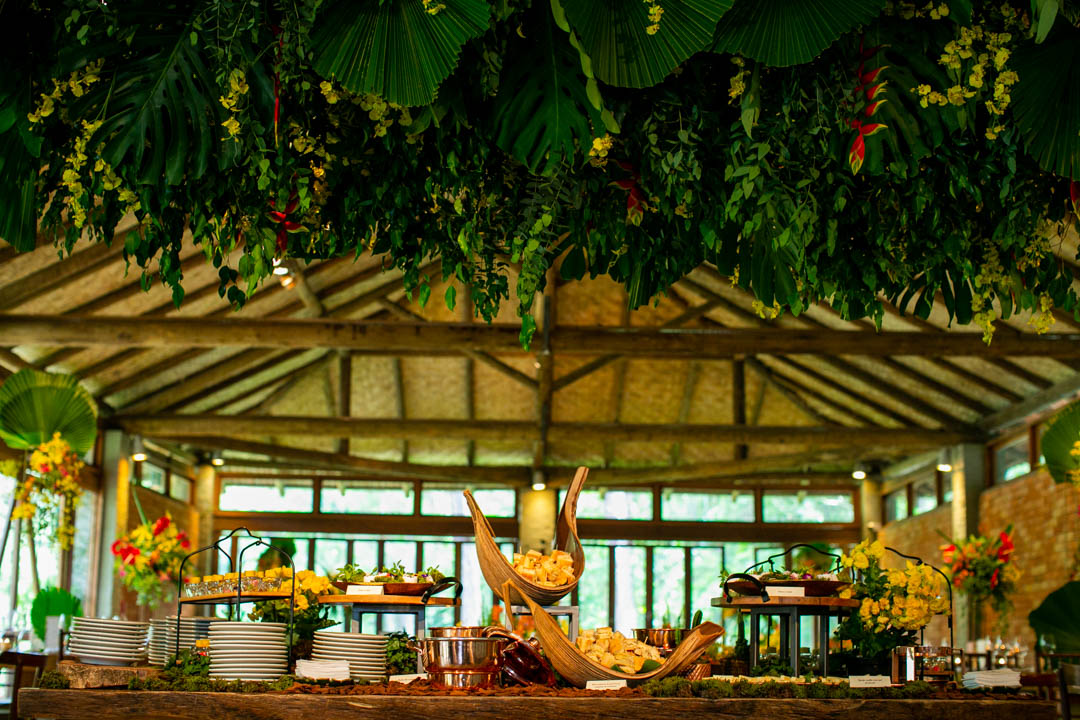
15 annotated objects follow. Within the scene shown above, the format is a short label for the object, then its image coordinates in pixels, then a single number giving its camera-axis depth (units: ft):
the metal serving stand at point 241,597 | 14.87
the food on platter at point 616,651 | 11.60
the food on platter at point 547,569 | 13.24
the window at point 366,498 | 55.67
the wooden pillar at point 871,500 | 55.67
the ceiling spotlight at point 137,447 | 46.07
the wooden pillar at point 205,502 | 54.65
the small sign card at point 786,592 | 14.94
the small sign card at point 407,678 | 11.27
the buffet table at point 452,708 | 10.20
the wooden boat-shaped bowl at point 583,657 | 10.94
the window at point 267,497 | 55.52
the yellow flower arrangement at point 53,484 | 31.99
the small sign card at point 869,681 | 11.36
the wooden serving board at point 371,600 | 15.57
